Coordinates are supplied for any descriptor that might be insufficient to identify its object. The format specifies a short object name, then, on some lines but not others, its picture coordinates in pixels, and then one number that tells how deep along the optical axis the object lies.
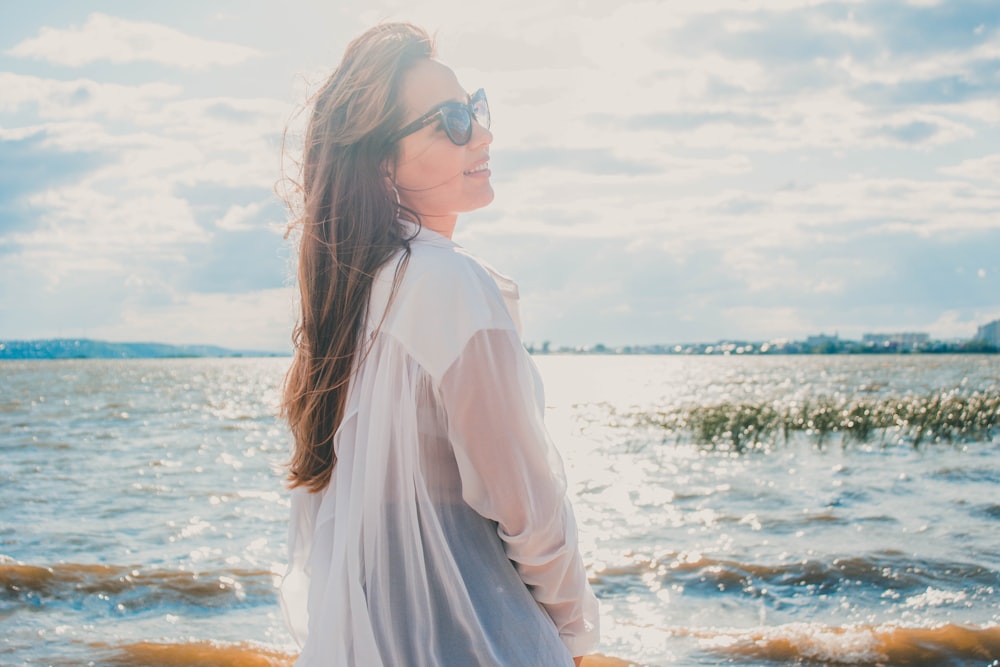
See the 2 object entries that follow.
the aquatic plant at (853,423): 18.72
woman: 1.77
